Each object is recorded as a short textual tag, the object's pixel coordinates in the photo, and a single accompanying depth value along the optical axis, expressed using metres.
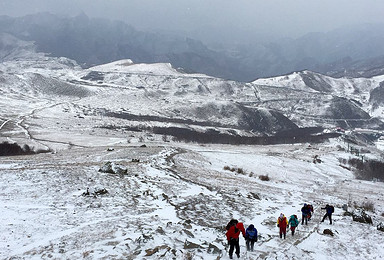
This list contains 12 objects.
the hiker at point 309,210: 22.70
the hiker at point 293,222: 19.14
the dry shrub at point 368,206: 32.47
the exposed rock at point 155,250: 13.65
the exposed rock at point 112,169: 32.03
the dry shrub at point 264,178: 45.03
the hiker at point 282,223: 18.33
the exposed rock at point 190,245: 14.95
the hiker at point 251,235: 15.74
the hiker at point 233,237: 14.54
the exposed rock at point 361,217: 24.25
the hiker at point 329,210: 22.62
